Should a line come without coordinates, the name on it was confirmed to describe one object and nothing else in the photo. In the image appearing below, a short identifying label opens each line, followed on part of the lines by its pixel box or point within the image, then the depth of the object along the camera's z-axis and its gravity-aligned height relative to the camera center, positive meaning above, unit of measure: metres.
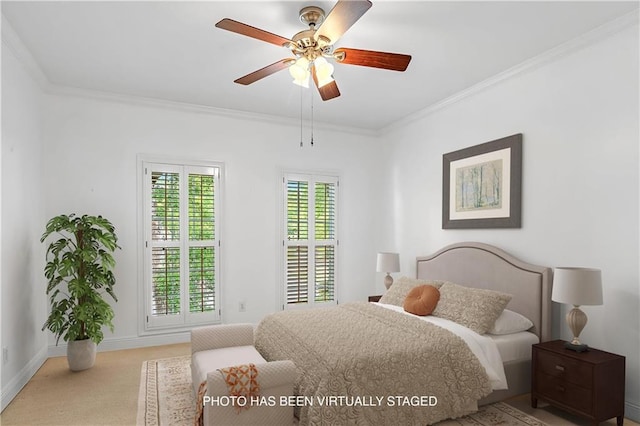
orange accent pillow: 3.46 -0.80
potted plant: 3.57 -0.72
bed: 2.30 -0.96
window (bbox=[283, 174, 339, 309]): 5.20 -0.39
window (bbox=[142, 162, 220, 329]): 4.48 -0.40
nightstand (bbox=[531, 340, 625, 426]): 2.52 -1.13
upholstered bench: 2.19 -1.08
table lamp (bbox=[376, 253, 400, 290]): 4.75 -0.62
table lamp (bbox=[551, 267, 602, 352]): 2.66 -0.54
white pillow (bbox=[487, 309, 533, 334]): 3.08 -0.89
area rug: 2.69 -1.46
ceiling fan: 2.31 +1.06
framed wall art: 3.59 +0.27
